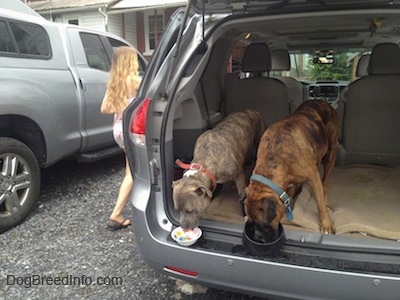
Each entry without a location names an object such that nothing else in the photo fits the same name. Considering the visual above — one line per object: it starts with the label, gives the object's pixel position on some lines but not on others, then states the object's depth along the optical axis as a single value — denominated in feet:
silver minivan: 6.95
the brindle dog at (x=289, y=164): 7.98
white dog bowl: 7.70
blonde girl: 13.39
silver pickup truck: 13.14
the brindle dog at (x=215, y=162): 8.55
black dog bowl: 7.18
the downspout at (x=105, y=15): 52.90
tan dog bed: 9.23
